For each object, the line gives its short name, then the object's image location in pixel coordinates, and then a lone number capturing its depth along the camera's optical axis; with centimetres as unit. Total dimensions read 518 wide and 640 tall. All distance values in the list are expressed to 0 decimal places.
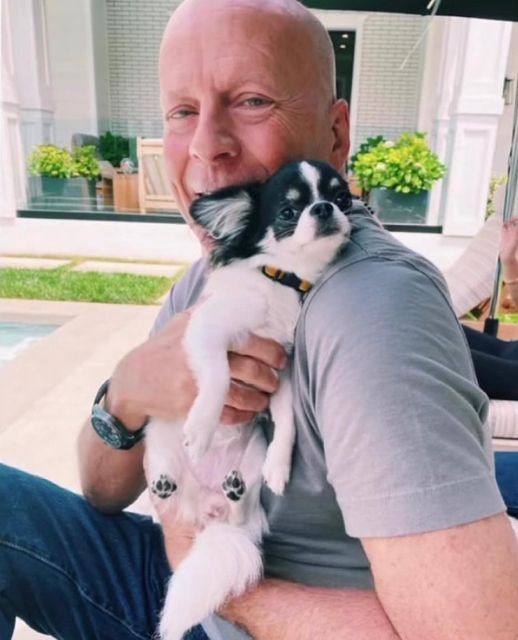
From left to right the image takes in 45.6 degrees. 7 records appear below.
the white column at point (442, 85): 764
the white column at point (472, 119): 714
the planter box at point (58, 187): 823
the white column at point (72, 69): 877
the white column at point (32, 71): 807
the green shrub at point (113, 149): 869
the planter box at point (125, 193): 827
